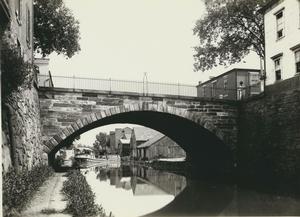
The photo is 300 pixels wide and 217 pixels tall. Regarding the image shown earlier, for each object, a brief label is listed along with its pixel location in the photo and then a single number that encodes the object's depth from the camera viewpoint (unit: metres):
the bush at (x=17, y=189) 8.34
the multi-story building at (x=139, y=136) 62.44
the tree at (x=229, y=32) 29.17
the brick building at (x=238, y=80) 30.64
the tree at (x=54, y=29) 27.62
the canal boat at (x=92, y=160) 52.73
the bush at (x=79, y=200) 9.10
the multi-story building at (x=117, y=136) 86.56
